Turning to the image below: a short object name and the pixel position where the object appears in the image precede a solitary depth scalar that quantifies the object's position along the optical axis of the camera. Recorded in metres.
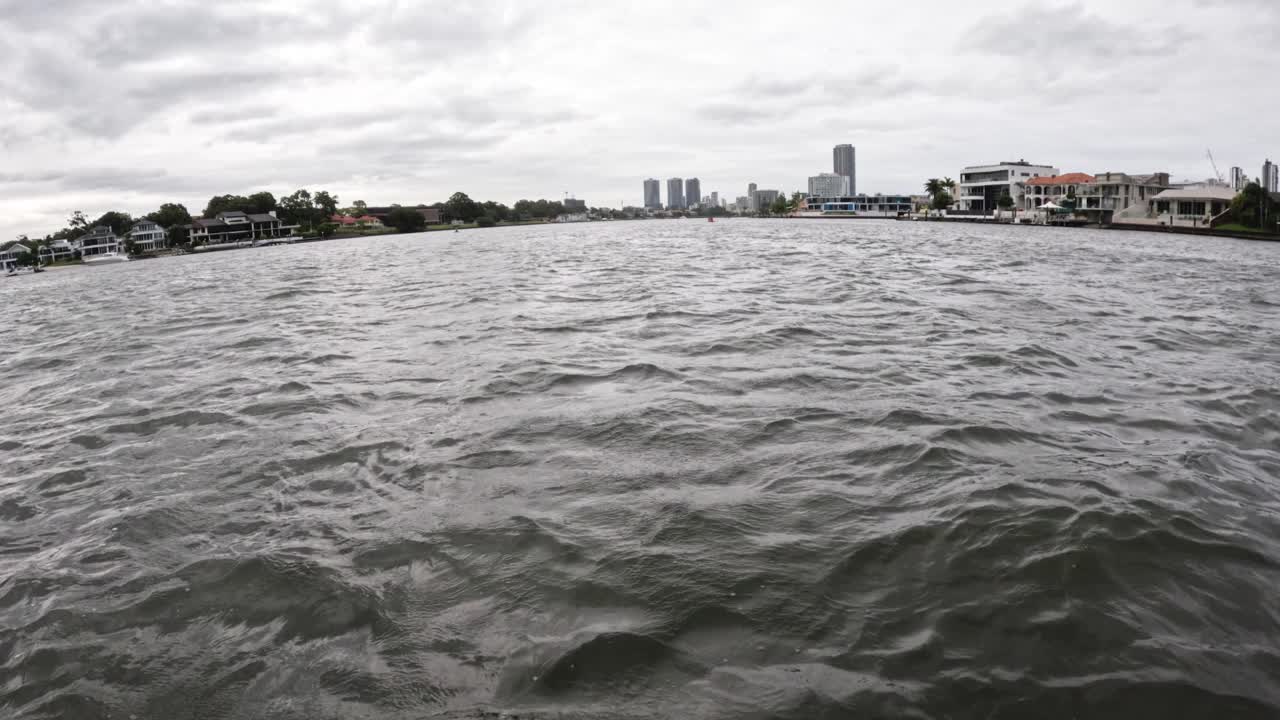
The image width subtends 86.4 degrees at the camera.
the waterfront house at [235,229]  106.25
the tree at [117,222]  109.69
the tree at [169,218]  108.12
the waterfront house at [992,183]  101.94
